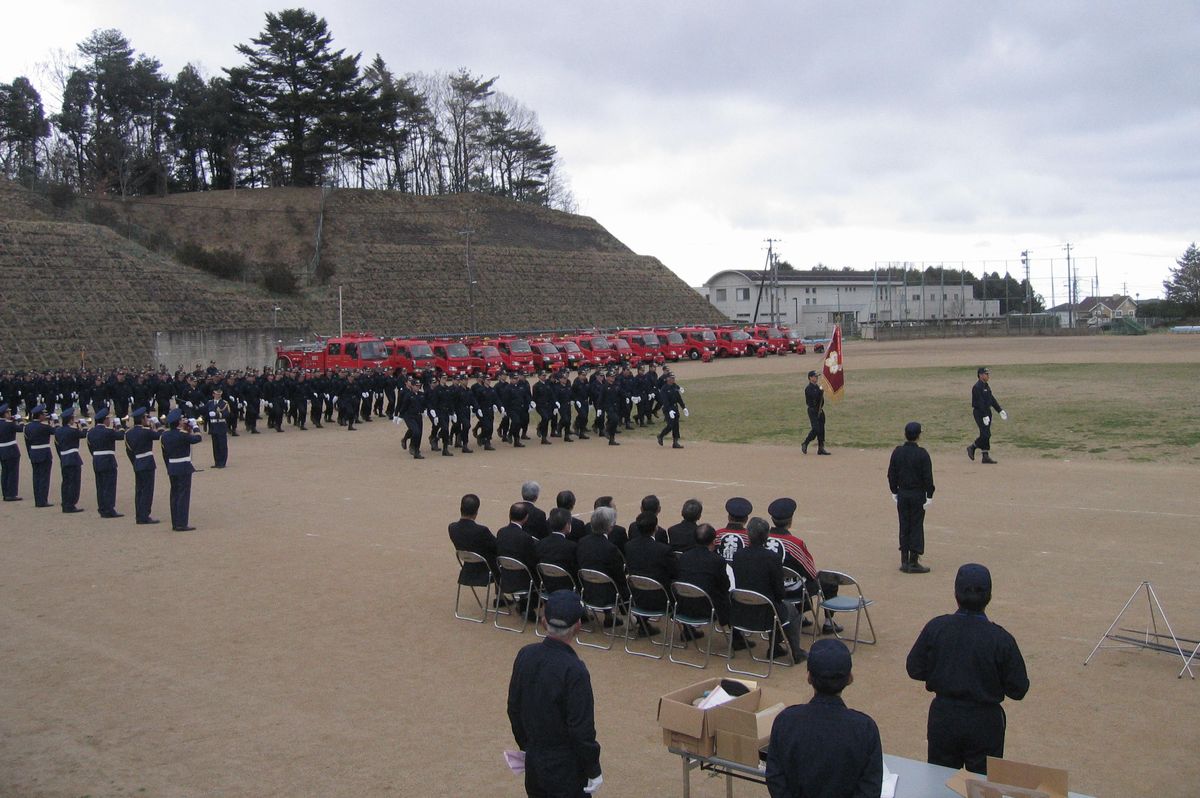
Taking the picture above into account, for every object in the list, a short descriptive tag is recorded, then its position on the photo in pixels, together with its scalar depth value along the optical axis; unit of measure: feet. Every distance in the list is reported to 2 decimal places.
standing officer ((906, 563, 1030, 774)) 15.61
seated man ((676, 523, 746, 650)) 26.61
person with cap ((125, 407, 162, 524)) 49.73
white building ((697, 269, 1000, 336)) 319.68
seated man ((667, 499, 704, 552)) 28.66
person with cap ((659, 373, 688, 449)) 75.20
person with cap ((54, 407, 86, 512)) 54.08
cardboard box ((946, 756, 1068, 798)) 12.82
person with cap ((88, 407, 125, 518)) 51.34
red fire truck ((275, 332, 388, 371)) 127.44
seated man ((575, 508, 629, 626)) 28.48
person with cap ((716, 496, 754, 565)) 27.25
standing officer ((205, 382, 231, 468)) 69.41
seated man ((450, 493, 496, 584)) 31.30
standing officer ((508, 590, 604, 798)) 14.66
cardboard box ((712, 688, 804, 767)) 15.46
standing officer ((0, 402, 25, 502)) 58.80
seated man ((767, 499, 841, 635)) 27.35
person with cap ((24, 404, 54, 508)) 54.80
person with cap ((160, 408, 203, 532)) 47.98
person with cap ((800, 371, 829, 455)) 67.82
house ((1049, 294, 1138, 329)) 281.13
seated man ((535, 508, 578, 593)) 29.27
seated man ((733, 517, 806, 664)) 25.55
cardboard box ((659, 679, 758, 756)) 15.93
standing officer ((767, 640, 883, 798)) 12.20
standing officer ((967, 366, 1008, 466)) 59.93
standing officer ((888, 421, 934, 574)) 35.76
